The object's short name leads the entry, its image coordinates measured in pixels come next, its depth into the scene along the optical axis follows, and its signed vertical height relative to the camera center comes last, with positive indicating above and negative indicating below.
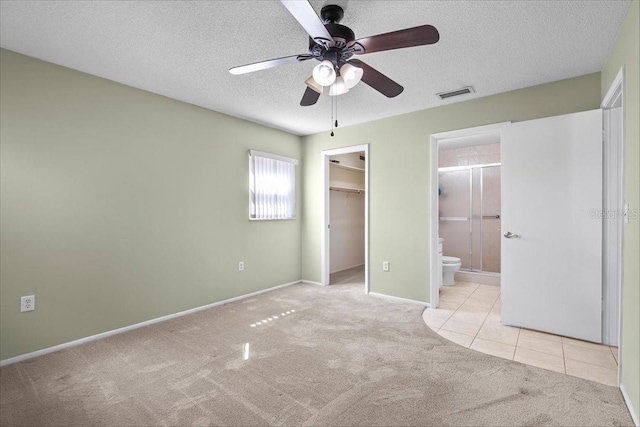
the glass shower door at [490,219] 5.16 -0.13
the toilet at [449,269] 4.66 -0.88
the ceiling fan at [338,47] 1.56 +0.96
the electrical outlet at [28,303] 2.41 -0.72
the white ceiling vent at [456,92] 3.14 +1.27
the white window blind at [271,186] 4.23 +0.39
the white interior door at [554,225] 2.67 -0.13
